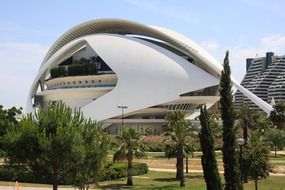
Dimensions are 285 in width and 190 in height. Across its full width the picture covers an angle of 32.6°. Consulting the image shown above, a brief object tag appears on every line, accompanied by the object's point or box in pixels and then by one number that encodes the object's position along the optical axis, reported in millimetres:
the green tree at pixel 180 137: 33850
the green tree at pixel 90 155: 21370
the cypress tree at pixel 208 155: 22766
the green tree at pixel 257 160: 27641
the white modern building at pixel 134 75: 76125
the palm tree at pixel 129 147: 32250
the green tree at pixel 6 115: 46625
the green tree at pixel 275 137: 54938
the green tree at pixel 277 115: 73938
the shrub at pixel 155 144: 58875
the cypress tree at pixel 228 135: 21203
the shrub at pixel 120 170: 34469
